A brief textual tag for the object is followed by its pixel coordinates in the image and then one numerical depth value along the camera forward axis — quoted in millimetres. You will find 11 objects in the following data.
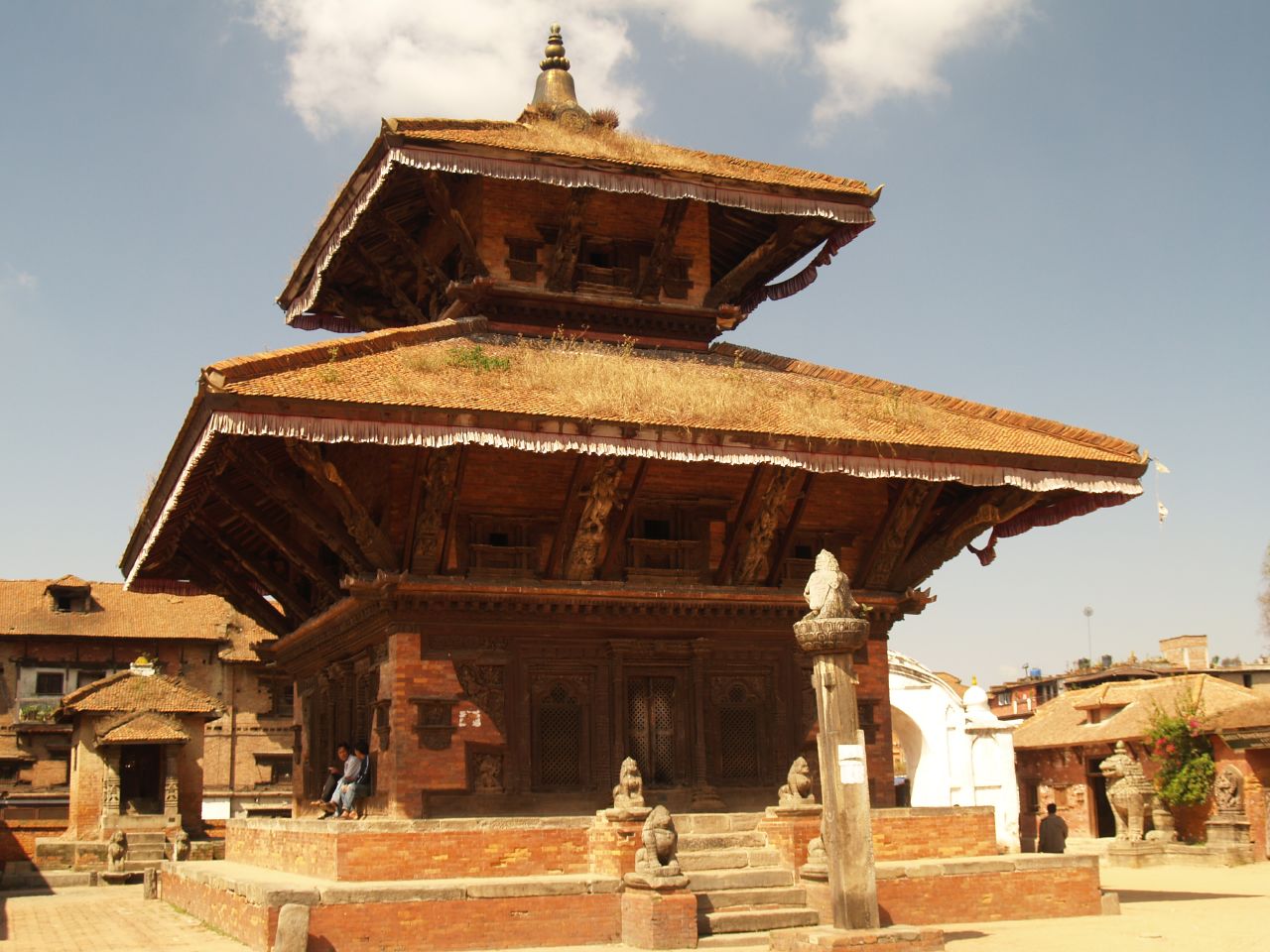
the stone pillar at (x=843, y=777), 13266
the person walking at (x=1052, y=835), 23453
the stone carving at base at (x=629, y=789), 15473
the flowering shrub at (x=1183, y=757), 33125
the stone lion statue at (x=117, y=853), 32688
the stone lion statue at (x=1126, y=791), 31484
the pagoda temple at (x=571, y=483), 16219
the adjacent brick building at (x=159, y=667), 49750
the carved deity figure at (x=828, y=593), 13688
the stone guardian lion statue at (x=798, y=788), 16688
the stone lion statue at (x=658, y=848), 14609
